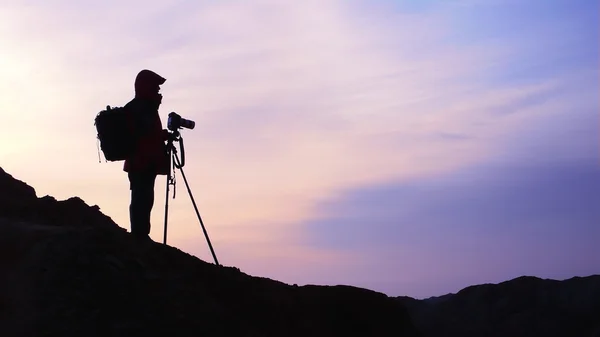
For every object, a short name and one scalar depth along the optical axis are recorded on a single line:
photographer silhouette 12.50
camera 13.00
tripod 12.73
